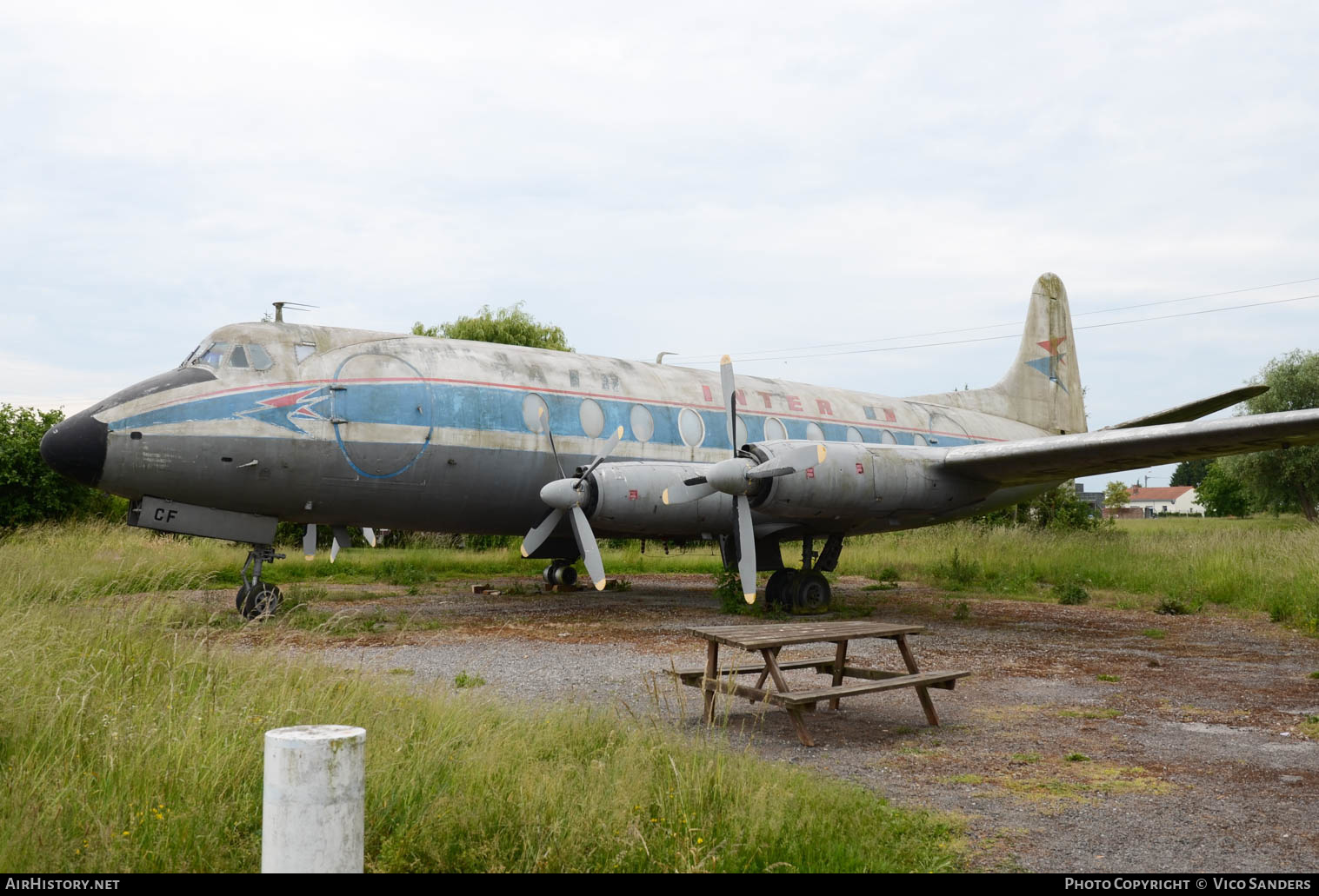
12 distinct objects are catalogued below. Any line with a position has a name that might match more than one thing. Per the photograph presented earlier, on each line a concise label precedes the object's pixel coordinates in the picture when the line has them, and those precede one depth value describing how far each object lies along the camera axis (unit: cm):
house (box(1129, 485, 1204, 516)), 12756
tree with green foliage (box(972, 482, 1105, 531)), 3062
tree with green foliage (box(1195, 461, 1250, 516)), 7631
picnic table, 683
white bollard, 319
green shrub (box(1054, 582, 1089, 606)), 1775
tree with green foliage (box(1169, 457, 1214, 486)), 12788
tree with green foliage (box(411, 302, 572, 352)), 4081
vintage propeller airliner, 1245
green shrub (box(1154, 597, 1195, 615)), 1603
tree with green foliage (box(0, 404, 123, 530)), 2323
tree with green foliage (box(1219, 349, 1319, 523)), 4191
